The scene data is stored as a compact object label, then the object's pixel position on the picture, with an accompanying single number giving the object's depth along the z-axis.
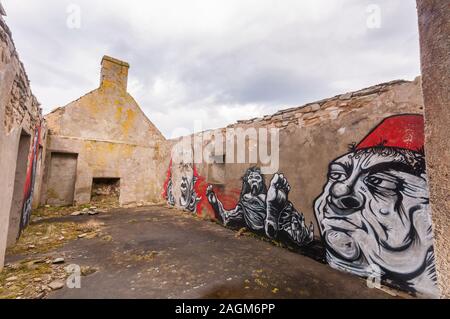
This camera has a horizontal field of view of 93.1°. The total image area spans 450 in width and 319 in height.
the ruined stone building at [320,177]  2.61
